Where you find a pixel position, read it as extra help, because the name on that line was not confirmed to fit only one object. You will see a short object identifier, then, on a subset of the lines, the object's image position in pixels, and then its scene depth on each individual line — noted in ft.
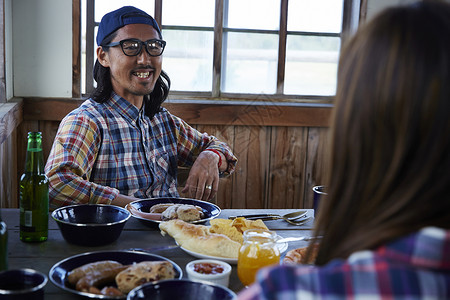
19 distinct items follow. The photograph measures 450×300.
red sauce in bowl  4.00
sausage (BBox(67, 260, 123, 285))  3.82
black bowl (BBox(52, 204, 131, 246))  4.77
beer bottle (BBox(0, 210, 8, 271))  3.76
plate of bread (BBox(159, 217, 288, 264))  4.52
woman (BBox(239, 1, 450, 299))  1.96
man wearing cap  6.83
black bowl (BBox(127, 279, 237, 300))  3.51
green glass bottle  4.86
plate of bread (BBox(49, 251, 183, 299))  3.66
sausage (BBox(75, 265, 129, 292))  3.71
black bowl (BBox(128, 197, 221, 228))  5.90
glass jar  4.02
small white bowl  3.89
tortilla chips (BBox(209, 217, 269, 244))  4.90
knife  5.83
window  10.48
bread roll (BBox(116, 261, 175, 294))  3.69
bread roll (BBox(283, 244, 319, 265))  4.32
